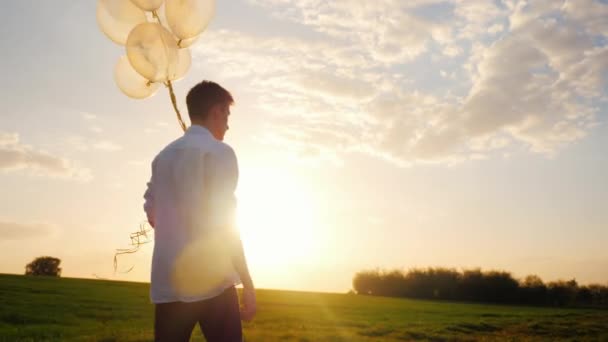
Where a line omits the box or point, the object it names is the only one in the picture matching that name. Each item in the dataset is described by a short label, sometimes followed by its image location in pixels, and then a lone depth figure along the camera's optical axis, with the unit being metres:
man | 3.59
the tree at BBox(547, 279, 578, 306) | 55.53
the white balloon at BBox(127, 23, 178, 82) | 4.97
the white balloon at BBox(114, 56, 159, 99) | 5.71
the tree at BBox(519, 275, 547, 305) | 57.53
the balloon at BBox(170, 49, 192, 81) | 5.51
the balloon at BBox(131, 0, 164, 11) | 5.03
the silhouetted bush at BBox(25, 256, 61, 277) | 60.31
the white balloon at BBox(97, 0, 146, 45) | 5.29
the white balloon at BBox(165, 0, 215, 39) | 5.08
